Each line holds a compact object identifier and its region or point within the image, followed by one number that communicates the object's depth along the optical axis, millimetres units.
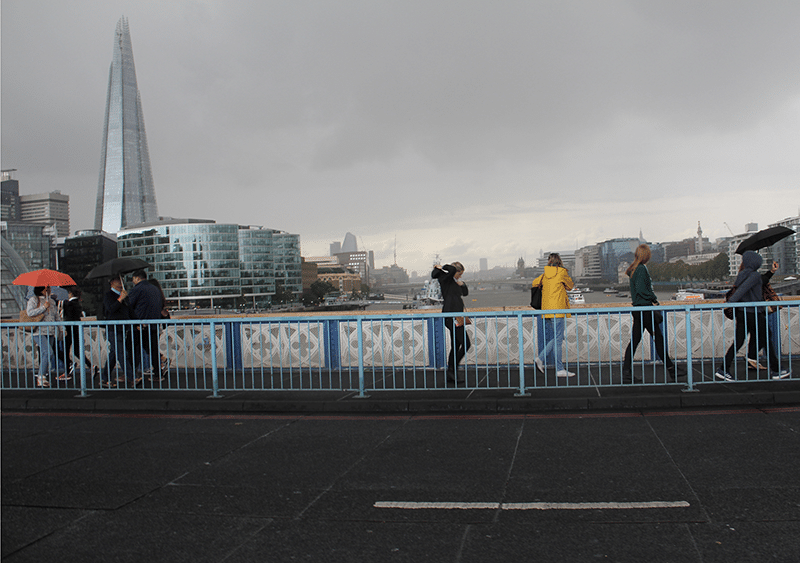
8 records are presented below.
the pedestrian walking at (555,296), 9188
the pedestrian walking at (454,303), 9047
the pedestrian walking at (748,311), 8484
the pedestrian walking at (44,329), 10398
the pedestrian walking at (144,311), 10141
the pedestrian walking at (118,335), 9922
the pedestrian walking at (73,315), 10398
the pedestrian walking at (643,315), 8398
